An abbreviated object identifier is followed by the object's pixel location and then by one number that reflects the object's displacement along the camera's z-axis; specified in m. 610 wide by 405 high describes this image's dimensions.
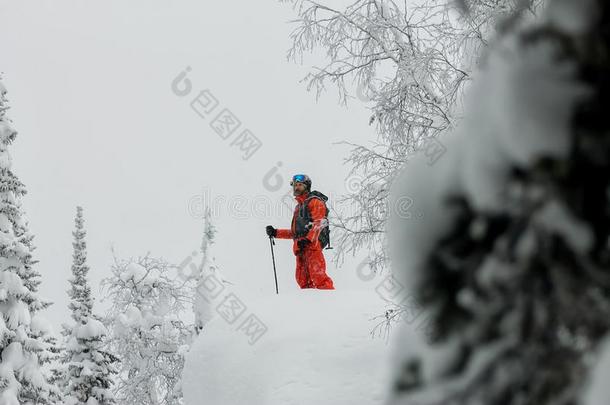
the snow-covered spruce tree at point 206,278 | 18.08
